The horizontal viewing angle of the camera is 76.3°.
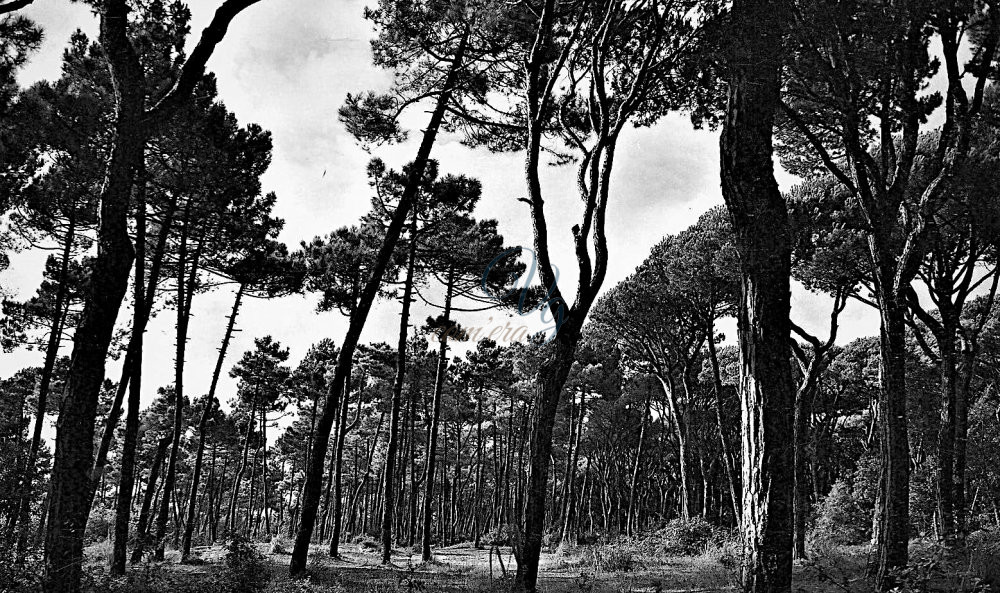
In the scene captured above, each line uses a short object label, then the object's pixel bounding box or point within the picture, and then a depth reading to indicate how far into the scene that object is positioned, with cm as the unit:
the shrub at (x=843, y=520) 2077
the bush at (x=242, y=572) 809
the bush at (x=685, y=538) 1809
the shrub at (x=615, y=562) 1371
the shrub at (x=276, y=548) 2117
